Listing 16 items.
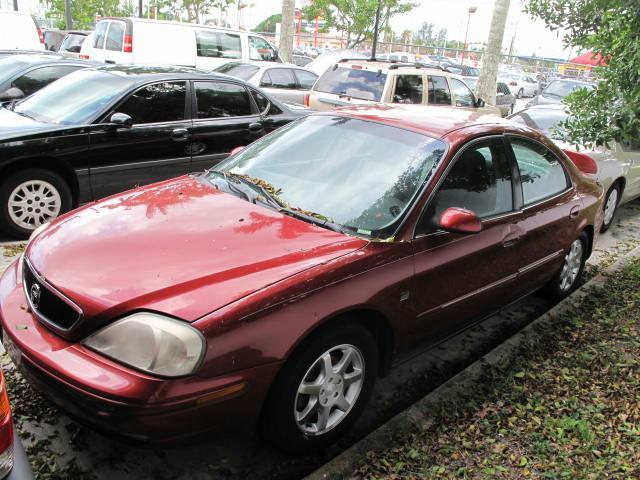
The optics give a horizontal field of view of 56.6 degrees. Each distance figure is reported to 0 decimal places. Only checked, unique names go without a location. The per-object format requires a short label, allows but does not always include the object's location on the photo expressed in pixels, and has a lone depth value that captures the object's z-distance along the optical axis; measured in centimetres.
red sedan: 232
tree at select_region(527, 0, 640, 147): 460
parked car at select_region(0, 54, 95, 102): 870
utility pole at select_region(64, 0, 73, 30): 2819
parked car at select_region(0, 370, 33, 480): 180
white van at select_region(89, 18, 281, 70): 1372
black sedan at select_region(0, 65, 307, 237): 536
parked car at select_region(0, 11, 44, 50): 1421
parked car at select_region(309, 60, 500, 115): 964
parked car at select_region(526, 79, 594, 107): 1792
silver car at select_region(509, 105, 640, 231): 695
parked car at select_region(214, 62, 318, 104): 1241
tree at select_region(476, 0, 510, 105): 1611
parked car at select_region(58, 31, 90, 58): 2039
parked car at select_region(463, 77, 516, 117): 1523
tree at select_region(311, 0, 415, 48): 3172
